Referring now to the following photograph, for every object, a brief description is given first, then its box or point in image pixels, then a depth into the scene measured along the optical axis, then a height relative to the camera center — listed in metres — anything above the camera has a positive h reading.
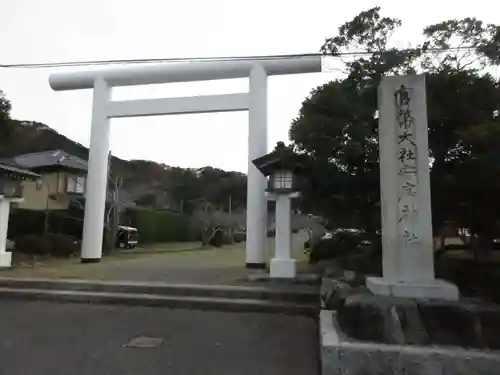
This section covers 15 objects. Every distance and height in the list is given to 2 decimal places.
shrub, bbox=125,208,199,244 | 21.05 +0.13
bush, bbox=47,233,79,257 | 12.78 -0.63
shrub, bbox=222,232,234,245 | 23.72 -0.62
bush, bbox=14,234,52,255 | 12.22 -0.62
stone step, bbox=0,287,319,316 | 6.07 -1.18
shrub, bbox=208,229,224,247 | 22.50 -0.60
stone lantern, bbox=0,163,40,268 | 10.05 +0.74
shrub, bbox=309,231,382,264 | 9.88 -0.39
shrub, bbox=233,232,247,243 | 26.81 -0.55
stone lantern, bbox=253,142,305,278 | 7.97 +0.77
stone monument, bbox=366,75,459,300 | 4.10 +0.40
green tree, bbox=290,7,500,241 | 5.45 +1.66
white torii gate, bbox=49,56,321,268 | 10.09 +3.31
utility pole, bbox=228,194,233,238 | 24.61 +0.91
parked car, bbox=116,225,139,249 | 18.19 -0.49
